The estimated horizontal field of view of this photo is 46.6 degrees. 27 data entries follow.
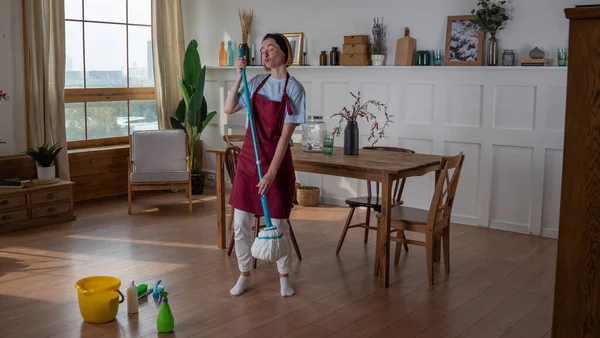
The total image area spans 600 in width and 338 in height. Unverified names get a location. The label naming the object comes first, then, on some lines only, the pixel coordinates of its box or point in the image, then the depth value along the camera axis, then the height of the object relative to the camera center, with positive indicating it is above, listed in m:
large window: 7.04 +0.28
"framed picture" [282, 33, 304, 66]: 7.15 +0.56
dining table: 4.28 -0.43
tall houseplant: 7.28 -0.11
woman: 3.97 -0.29
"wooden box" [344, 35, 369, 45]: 6.59 +0.58
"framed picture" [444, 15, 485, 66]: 5.98 +0.52
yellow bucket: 3.63 -1.06
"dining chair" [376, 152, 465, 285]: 4.31 -0.74
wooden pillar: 2.11 -0.27
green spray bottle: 3.53 -1.11
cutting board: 6.34 +0.48
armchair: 6.54 -0.60
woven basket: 6.88 -0.95
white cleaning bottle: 3.77 -1.09
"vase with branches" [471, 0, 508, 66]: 5.78 +0.69
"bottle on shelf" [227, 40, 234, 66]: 7.70 +0.49
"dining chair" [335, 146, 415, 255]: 4.92 -0.73
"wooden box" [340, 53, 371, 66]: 6.60 +0.40
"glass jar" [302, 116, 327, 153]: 5.04 -0.25
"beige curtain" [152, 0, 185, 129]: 7.54 +0.50
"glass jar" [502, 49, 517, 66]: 5.79 +0.37
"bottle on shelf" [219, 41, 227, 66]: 7.75 +0.49
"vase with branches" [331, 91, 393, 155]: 4.85 -0.24
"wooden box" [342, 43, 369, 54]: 6.59 +0.50
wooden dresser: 5.70 -0.91
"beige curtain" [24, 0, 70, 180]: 6.34 +0.22
